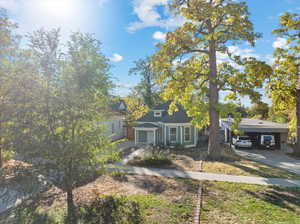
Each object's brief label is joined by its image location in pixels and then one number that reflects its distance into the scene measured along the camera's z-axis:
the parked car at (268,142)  18.91
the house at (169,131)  19.09
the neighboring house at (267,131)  17.78
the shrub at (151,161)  11.60
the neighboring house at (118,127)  23.89
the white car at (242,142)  18.69
